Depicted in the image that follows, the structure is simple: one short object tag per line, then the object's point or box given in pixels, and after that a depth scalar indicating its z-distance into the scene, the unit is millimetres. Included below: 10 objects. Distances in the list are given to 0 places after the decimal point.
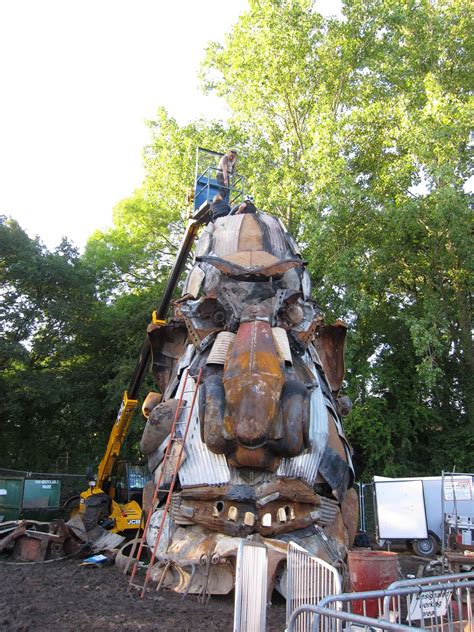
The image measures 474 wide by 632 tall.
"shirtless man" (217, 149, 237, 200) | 14453
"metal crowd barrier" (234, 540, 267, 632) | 5324
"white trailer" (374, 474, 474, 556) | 15961
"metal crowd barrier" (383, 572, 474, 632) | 4645
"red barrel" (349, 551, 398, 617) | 5918
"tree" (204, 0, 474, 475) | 20625
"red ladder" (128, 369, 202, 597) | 8312
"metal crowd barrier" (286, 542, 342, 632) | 4789
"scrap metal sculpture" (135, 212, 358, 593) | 7566
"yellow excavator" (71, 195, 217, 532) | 14891
